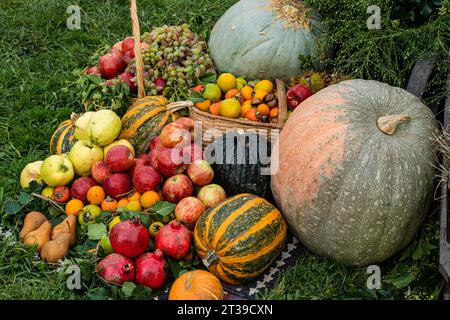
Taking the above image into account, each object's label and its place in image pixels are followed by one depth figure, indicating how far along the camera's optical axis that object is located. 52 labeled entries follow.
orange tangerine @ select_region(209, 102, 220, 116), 4.58
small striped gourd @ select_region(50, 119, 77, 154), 4.54
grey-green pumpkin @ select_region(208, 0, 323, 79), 4.81
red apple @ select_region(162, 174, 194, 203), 4.04
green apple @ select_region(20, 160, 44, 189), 4.38
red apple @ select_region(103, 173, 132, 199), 4.12
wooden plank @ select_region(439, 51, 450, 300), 3.24
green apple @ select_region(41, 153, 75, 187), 4.20
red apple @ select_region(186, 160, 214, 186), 4.11
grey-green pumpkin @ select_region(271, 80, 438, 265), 3.52
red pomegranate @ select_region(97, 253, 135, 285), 3.56
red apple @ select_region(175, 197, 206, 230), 3.91
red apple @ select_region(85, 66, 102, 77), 5.14
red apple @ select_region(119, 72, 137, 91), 4.95
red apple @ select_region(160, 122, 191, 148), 4.26
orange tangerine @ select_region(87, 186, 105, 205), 4.12
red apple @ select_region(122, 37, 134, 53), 5.25
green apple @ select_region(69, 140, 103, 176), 4.28
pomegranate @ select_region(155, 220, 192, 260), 3.71
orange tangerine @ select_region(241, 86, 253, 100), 4.67
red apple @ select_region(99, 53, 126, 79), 5.09
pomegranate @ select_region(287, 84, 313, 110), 4.54
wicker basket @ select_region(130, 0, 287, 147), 4.37
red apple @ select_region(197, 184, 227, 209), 4.03
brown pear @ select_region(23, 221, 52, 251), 3.87
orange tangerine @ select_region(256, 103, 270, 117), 4.50
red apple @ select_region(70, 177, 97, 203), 4.16
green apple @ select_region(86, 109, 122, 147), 4.34
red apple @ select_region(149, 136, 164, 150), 4.38
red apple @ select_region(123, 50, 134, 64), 5.12
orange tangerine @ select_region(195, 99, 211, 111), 4.62
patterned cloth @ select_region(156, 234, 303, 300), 3.65
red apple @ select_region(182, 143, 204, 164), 4.16
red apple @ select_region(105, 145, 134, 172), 4.15
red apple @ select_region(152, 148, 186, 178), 4.11
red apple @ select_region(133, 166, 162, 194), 4.09
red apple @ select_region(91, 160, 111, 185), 4.21
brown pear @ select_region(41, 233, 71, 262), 3.78
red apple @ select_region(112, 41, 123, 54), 5.38
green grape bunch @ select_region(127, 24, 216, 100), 4.84
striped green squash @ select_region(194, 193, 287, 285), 3.64
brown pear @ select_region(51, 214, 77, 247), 3.89
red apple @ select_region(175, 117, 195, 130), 4.39
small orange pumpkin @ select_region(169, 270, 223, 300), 3.38
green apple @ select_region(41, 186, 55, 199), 4.24
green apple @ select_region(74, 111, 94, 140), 4.42
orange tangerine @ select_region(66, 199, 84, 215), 4.10
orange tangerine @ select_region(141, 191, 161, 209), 4.04
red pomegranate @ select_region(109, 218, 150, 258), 3.62
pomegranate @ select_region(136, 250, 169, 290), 3.57
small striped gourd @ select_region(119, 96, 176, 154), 4.61
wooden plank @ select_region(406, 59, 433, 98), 4.16
